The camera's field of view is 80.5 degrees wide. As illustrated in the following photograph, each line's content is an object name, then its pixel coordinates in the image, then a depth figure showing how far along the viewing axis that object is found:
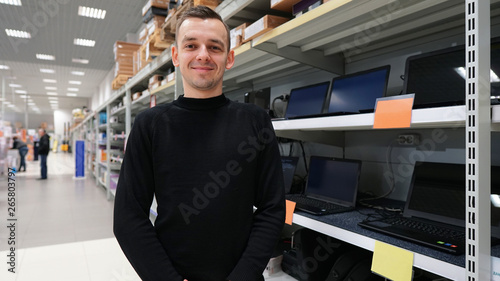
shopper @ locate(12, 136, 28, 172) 9.57
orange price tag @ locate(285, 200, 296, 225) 1.41
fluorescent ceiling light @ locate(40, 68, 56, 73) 10.82
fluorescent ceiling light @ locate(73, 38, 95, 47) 7.72
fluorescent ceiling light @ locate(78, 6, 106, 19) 5.91
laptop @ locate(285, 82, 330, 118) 1.82
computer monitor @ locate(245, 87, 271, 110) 2.33
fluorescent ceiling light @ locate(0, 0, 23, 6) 5.47
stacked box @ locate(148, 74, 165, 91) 2.94
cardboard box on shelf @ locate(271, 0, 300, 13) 1.41
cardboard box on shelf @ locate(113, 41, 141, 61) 4.82
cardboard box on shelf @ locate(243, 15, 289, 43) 1.39
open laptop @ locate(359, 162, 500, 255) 0.95
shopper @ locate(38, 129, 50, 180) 7.95
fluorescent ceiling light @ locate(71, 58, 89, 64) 9.66
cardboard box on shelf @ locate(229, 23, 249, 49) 1.64
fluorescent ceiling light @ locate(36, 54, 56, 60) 9.04
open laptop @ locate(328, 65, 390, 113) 1.46
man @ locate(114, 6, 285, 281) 0.86
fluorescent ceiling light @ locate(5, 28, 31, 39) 7.13
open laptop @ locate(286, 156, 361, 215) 1.47
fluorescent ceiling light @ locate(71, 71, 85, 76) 11.36
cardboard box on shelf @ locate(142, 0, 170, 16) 2.76
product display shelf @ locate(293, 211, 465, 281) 0.78
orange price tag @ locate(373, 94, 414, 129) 0.89
